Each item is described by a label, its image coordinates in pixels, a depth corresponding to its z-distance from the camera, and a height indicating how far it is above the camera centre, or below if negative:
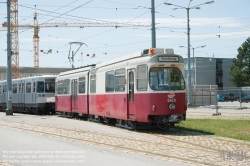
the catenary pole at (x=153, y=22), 25.14 +4.09
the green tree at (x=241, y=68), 78.81 +4.16
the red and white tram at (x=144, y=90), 16.25 +0.05
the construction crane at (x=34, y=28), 92.57 +14.00
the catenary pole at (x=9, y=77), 31.30 +1.07
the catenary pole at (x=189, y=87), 41.44 +0.29
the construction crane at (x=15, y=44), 92.94 +10.38
